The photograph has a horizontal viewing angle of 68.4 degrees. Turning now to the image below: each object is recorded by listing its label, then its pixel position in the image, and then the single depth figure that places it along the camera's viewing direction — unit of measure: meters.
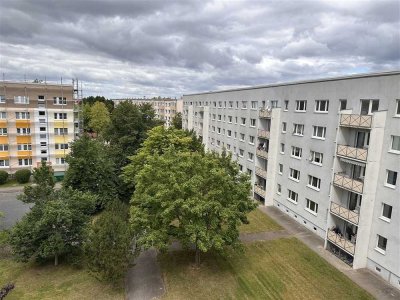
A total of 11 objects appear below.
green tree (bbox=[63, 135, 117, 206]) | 33.66
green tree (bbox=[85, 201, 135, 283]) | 18.05
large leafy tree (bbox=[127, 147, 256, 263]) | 18.70
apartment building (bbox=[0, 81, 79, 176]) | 45.44
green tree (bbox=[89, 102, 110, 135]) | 85.69
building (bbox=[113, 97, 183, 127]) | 111.21
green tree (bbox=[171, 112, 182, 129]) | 87.56
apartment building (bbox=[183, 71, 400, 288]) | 19.94
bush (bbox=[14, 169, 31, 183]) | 44.91
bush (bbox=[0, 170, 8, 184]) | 44.25
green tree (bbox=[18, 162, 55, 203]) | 22.75
